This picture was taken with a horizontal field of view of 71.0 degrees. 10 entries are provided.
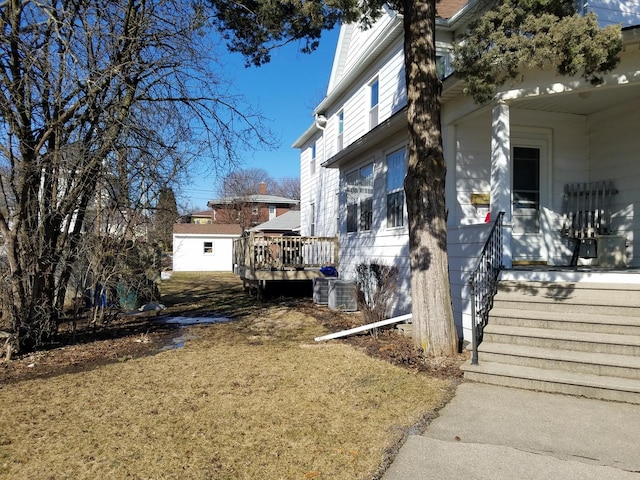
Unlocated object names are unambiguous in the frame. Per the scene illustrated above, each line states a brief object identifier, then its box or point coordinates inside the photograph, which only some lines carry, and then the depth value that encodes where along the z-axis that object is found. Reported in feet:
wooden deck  43.16
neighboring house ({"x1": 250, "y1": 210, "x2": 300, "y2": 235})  96.02
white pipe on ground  24.17
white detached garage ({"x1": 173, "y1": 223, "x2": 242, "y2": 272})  103.19
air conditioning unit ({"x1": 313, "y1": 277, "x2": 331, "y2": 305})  39.22
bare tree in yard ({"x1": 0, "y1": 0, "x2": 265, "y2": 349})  20.97
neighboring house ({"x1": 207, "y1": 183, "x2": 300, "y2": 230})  138.21
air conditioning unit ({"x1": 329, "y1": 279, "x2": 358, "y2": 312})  35.35
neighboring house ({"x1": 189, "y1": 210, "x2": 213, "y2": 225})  165.56
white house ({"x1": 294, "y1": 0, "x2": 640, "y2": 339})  21.33
